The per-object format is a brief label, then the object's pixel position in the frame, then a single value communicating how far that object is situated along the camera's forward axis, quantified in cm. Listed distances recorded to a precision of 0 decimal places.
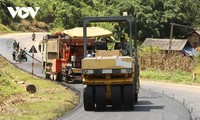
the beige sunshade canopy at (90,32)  2700
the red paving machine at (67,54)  2945
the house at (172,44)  6631
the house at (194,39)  7769
